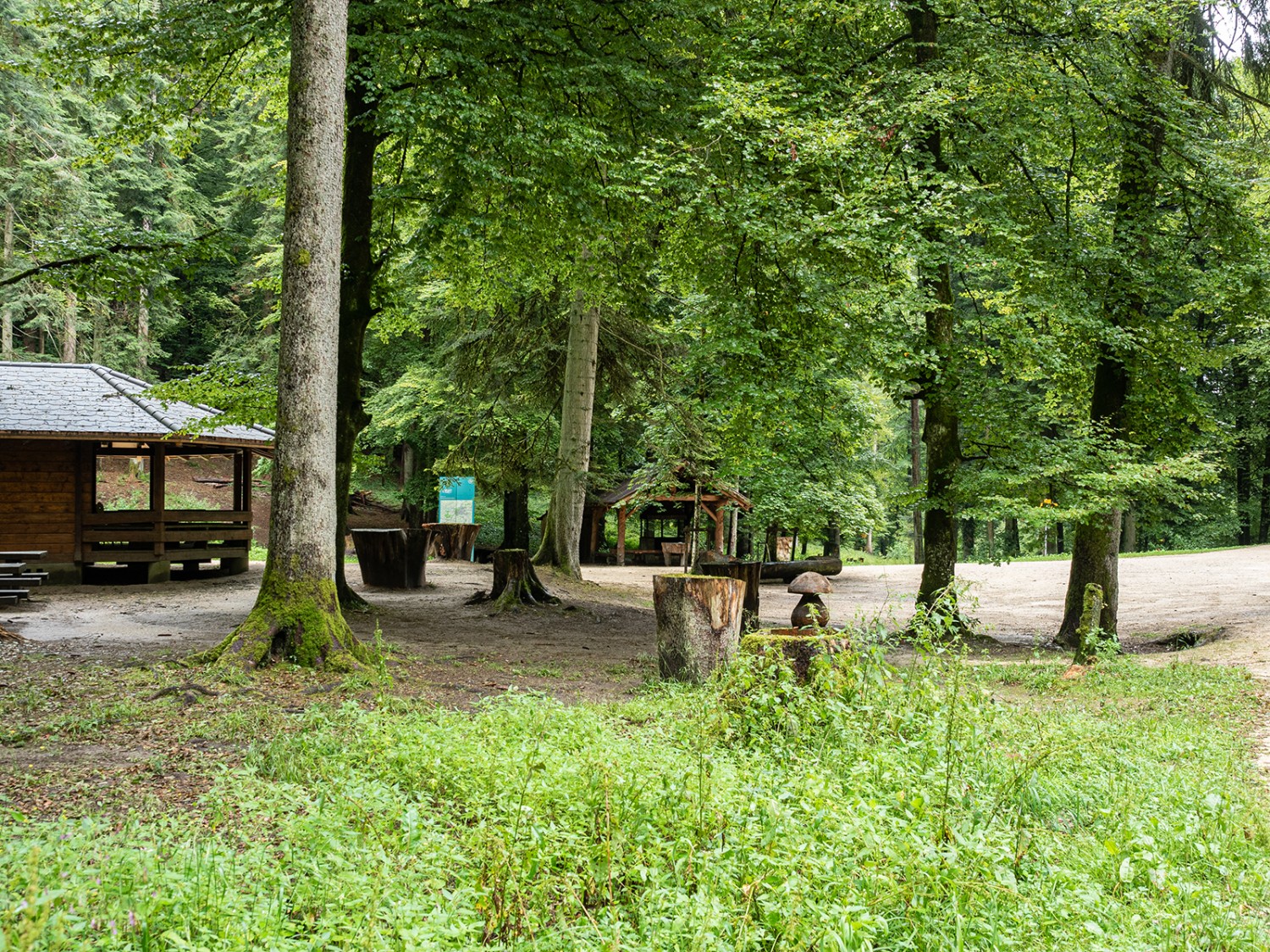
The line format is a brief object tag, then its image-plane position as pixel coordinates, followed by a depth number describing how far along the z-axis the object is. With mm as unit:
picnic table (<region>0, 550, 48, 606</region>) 11920
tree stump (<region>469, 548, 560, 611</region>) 13500
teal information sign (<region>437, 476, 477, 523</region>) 22469
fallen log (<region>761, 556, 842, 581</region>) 25688
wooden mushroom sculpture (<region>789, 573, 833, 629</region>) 8516
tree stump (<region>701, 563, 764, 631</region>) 11320
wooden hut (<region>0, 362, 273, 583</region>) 15891
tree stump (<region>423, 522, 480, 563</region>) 24453
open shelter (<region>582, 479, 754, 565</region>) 26406
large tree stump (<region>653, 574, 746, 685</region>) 7969
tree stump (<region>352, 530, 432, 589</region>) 15648
